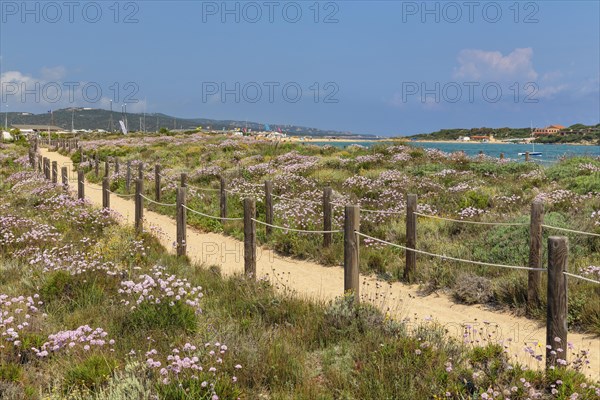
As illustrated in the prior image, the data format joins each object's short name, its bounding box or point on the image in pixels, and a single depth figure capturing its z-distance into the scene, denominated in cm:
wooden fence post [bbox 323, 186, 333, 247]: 1198
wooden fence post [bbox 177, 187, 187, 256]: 1176
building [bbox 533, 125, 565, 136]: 16775
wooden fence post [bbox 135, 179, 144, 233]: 1376
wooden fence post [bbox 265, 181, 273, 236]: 1394
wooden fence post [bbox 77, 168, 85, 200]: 1736
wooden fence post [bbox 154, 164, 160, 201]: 2031
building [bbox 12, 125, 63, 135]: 15132
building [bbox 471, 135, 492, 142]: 16132
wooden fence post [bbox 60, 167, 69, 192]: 1914
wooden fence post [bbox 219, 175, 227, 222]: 1611
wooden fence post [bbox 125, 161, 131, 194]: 2292
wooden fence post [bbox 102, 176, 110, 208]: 1647
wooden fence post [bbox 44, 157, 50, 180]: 2355
